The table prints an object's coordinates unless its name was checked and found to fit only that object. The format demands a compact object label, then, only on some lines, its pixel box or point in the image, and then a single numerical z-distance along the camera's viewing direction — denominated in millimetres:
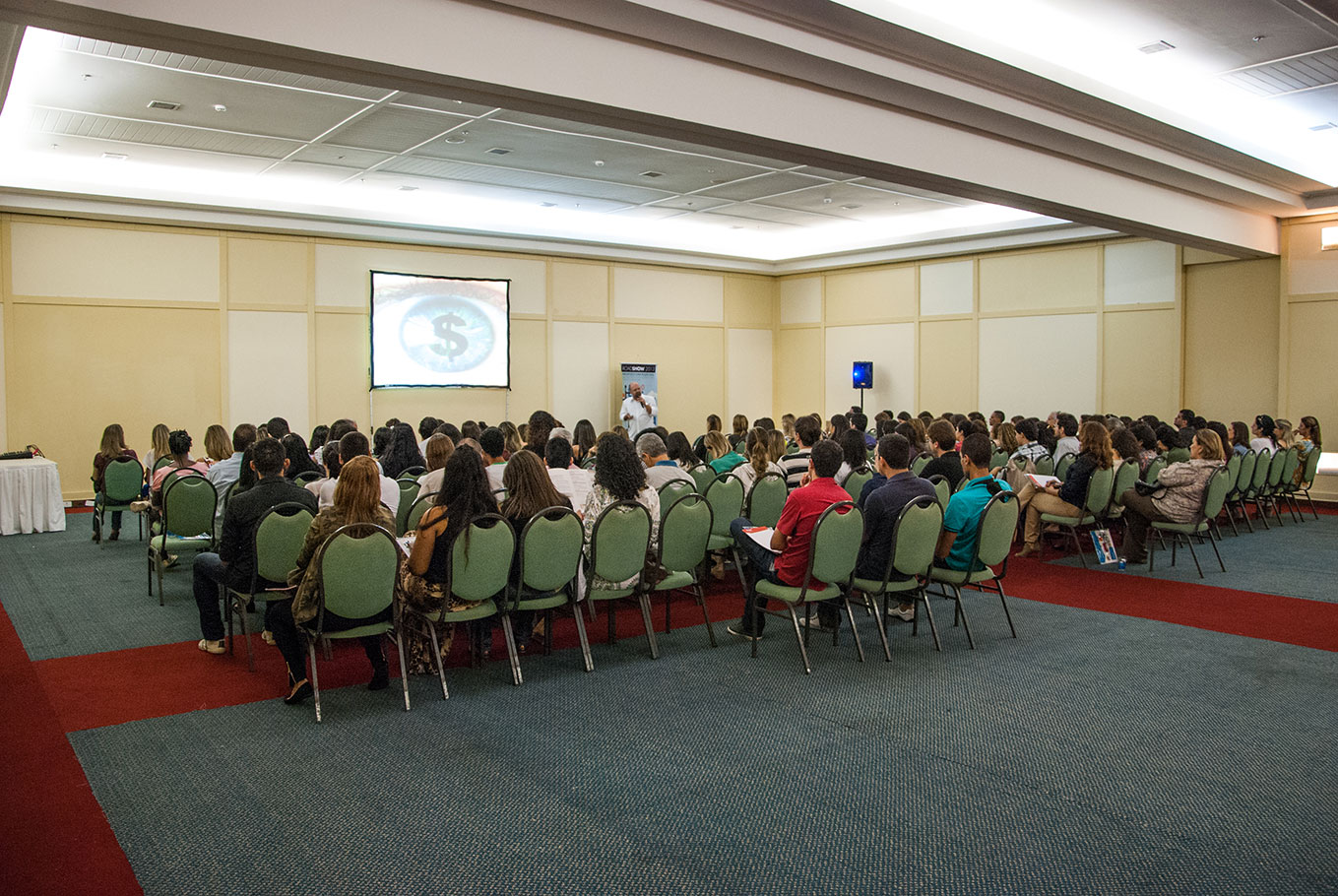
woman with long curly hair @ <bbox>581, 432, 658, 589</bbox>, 5238
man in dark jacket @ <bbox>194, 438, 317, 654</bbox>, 4910
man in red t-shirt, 5074
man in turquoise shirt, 5578
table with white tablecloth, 9609
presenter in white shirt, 16172
